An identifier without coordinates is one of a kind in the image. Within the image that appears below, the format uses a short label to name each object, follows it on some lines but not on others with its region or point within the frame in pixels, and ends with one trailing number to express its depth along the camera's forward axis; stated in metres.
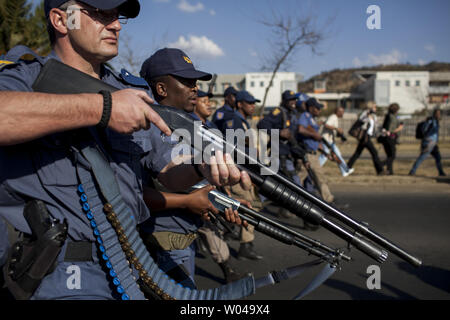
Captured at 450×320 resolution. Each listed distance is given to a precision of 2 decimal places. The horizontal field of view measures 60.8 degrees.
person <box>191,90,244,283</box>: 4.02
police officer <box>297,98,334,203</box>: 6.71
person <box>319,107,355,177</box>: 8.44
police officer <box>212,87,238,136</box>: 5.97
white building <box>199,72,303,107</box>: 69.69
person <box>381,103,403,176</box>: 10.76
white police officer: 1.32
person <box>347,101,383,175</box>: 10.33
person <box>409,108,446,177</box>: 10.50
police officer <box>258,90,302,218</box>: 6.59
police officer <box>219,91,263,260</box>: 4.81
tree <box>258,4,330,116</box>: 12.00
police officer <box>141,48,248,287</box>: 2.48
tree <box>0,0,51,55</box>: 10.41
